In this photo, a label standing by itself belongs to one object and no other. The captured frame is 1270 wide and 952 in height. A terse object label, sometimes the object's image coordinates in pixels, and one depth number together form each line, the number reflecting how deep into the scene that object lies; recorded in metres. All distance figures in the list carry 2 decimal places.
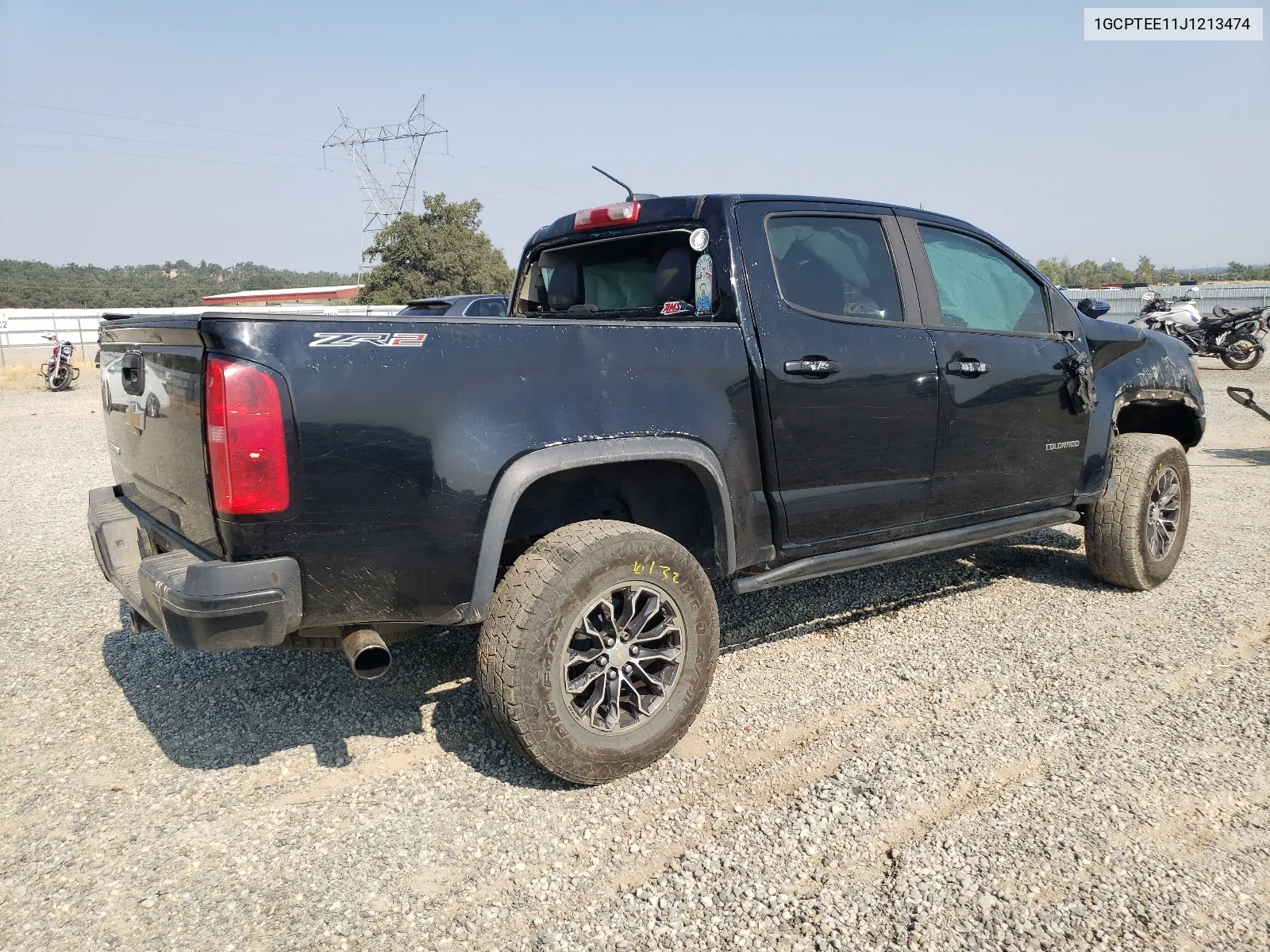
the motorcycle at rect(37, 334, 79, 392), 18.83
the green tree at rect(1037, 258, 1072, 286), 56.22
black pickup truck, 2.46
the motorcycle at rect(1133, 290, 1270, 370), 16.59
